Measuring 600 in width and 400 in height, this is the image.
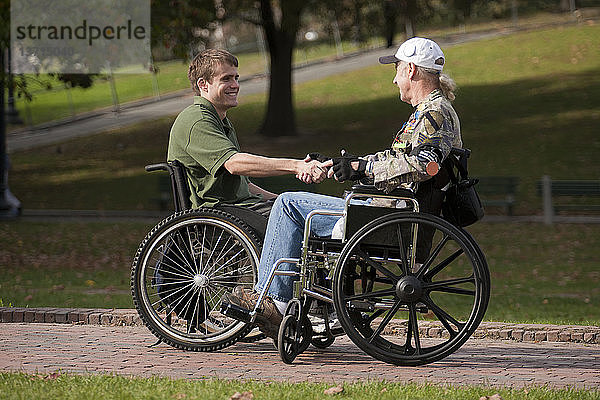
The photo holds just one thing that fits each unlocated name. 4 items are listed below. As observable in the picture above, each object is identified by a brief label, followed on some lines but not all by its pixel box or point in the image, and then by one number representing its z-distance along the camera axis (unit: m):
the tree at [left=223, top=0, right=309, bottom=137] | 54.56
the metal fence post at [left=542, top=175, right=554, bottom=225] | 38.78
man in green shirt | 12.21
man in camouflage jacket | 11.07
